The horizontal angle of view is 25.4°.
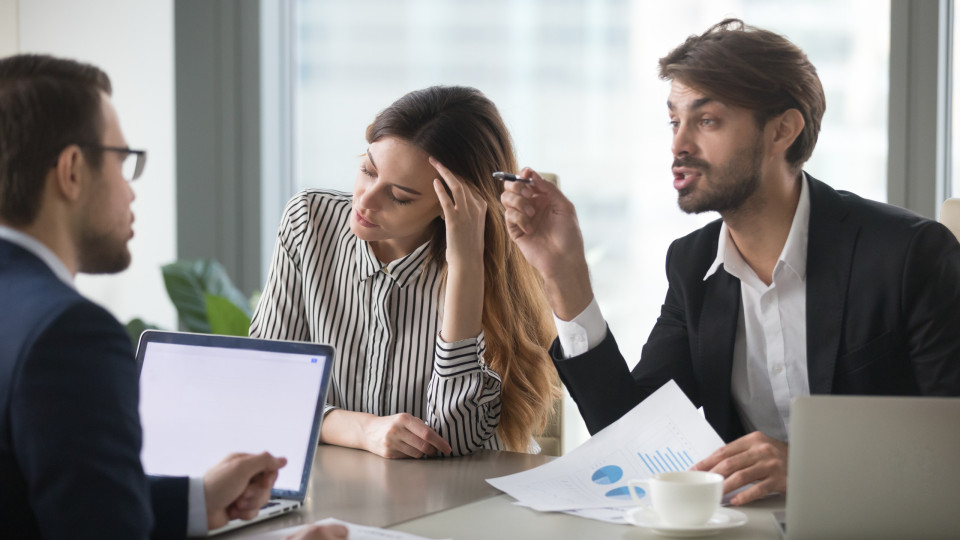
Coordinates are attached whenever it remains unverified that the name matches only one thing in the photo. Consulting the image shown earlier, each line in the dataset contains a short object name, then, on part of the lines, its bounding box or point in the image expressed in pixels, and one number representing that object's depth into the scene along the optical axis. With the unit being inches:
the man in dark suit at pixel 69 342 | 93.2
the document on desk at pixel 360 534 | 103.8
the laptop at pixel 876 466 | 99.1
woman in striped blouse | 126.8
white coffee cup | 104.4
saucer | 104.5
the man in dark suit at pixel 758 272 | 120.2
